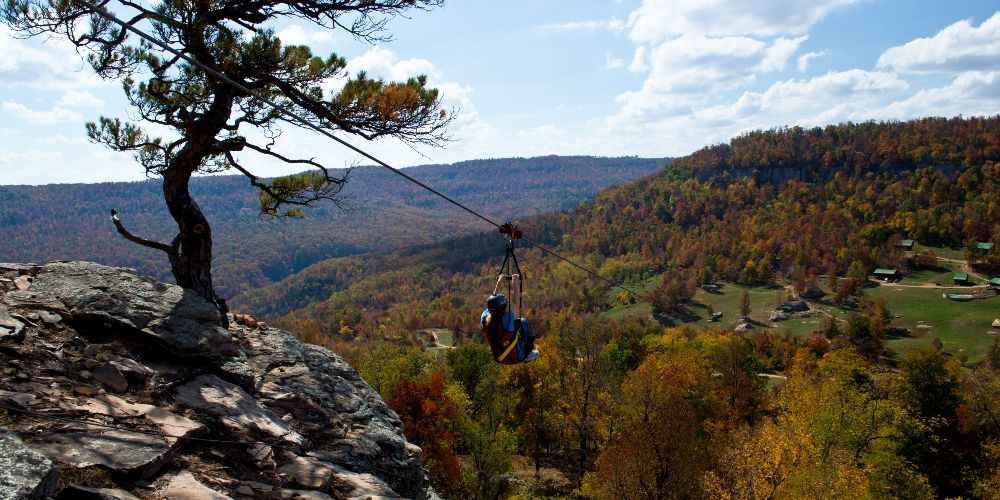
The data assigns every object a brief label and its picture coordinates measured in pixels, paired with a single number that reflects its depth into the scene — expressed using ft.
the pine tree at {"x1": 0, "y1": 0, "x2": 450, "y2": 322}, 33.63
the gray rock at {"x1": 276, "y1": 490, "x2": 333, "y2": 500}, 23.43
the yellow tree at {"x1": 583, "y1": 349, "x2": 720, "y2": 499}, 80.07
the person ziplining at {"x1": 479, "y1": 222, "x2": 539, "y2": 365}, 32.89
